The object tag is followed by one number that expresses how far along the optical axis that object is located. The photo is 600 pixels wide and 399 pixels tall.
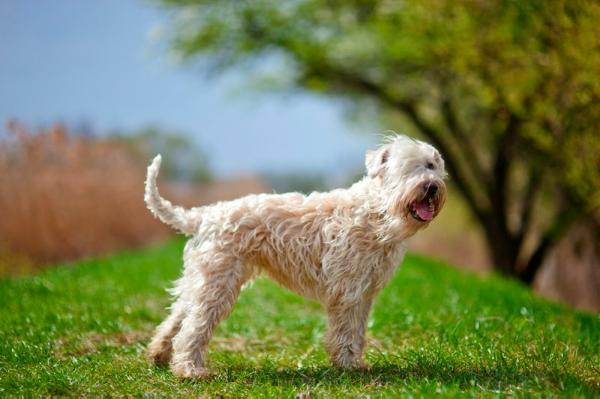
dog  4.91
